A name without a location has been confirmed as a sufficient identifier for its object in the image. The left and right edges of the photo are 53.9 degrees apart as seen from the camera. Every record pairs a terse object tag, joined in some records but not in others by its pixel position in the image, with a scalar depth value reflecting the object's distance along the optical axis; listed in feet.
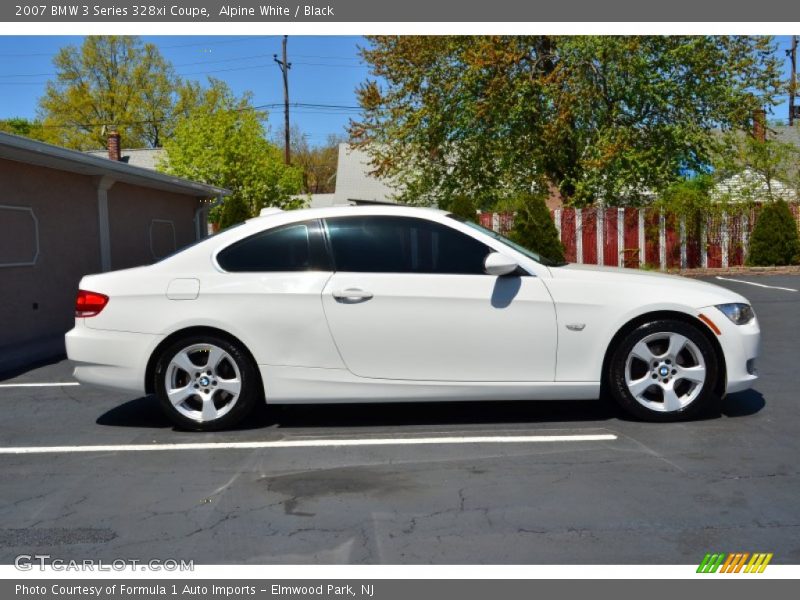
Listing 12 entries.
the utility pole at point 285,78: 141.90
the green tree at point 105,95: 179.01
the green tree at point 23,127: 180.55
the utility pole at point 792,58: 145.49
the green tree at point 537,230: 73.72
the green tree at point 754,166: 82.99
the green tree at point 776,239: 75.72
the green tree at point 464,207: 74.38
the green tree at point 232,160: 99.19
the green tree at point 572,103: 76.48
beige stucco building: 33.76
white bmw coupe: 17.95
